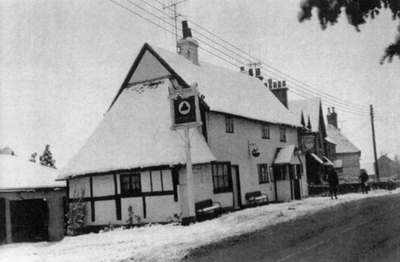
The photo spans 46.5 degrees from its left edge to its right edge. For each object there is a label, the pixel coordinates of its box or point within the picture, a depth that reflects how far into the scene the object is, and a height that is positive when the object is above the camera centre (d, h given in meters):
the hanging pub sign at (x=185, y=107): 19.52 +2.95
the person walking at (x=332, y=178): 27.35 -0.61
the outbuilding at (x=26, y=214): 20.73 -1.25
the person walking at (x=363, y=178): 32.15 -0.84
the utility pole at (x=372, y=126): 45.41 +3.78
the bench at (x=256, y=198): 26.58 -1.47
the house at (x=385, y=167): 92.44 -0.50
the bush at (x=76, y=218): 22.52 -1.65
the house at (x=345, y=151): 64.50 +2.13
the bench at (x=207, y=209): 20.35 -1.49
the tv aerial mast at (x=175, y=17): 25.23 +8.81
